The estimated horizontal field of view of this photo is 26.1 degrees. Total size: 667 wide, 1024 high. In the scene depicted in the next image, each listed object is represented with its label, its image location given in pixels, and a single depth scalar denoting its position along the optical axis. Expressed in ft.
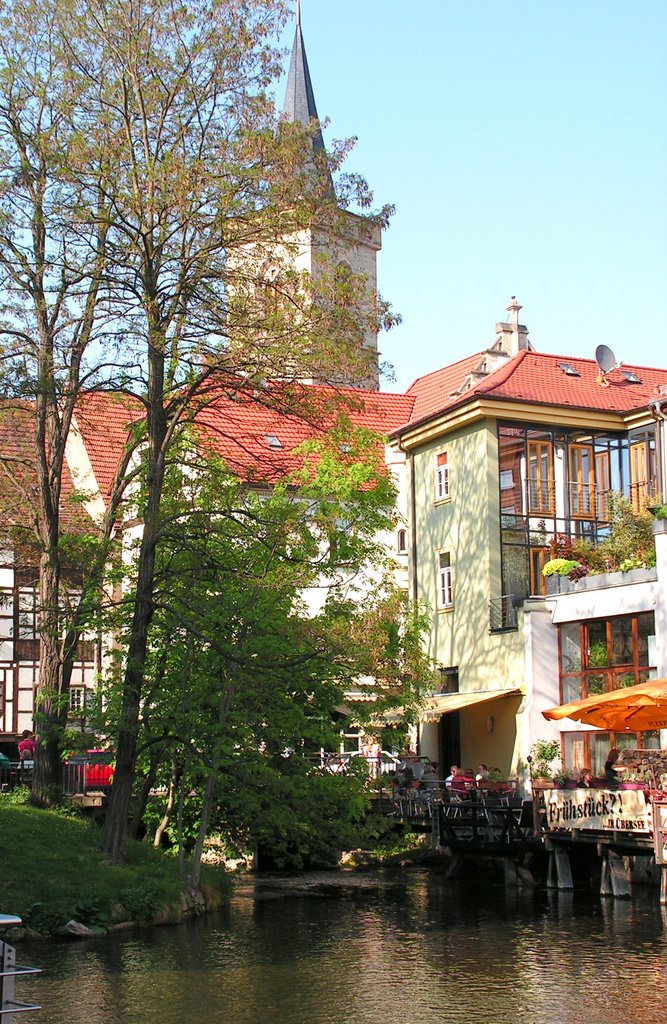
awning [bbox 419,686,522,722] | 112.79
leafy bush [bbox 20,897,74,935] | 70.44
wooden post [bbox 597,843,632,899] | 85.92
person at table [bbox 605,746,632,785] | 91.91
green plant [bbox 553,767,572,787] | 96.30
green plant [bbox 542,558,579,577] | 110.73
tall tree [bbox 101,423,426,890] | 81.87
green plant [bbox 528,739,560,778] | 106.73
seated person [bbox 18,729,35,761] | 116.26
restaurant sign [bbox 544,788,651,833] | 80.89
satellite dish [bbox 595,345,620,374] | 133.46
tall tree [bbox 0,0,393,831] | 80.59
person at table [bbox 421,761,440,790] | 109.94
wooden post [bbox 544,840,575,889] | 91.66
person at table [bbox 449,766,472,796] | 103.19
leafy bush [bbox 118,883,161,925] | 74.95
